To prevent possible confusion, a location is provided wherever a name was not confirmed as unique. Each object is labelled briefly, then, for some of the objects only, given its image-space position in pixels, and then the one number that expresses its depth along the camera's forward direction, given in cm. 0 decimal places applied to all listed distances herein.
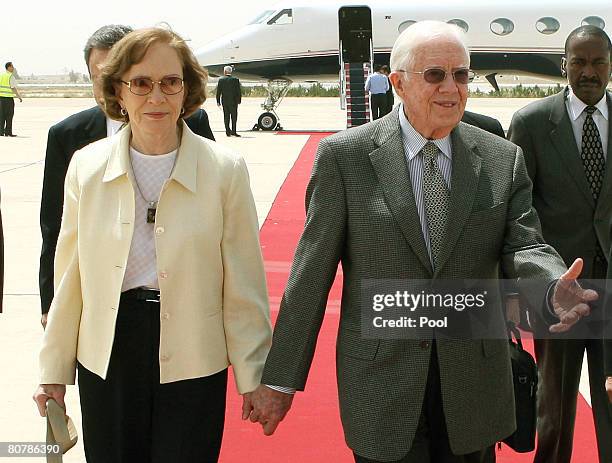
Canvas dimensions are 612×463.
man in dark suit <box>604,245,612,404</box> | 272
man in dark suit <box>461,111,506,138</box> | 489
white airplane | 2298
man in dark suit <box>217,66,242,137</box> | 2198
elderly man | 265
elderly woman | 274
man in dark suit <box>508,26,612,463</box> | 379
